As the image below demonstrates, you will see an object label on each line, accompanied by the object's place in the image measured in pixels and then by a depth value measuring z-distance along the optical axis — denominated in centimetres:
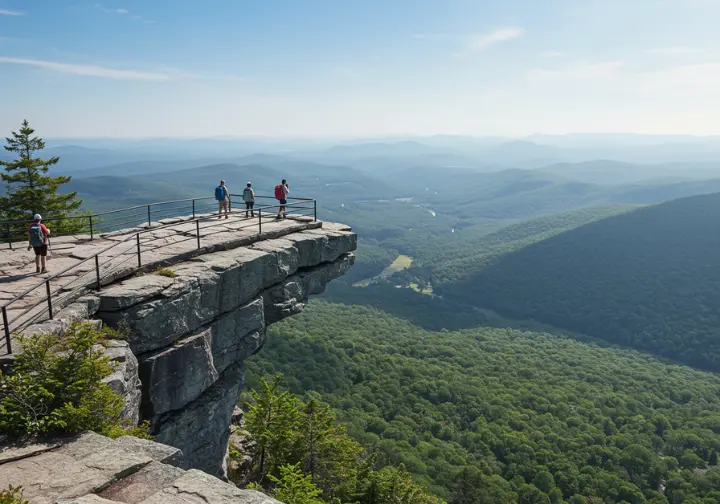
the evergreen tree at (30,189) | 3278
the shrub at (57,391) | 907
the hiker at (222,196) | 2348
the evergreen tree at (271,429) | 1902
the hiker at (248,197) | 2388
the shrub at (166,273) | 1559
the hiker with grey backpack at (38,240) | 1528
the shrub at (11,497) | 663
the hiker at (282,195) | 2525
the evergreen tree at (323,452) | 1930
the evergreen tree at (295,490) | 1354
